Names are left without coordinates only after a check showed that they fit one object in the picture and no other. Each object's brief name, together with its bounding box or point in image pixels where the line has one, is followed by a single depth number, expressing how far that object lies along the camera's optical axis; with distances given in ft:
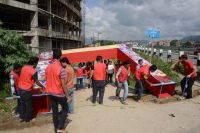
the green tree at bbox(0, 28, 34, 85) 23.54
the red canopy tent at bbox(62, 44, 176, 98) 20.48
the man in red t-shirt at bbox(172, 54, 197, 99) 19.51
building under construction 52.20
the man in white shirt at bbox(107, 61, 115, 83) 29.04
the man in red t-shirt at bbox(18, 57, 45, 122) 13.39
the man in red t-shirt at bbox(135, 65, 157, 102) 18.84
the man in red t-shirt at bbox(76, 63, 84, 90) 26.28
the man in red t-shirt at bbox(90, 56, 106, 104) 17.58
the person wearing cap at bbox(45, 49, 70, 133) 11.41
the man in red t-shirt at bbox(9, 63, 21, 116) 14.80
